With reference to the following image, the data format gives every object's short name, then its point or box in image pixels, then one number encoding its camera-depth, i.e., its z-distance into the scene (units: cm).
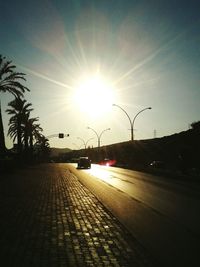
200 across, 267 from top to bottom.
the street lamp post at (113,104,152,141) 3047
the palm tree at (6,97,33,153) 3016
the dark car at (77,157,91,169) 3382
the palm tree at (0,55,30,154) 2233
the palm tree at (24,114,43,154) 3498
